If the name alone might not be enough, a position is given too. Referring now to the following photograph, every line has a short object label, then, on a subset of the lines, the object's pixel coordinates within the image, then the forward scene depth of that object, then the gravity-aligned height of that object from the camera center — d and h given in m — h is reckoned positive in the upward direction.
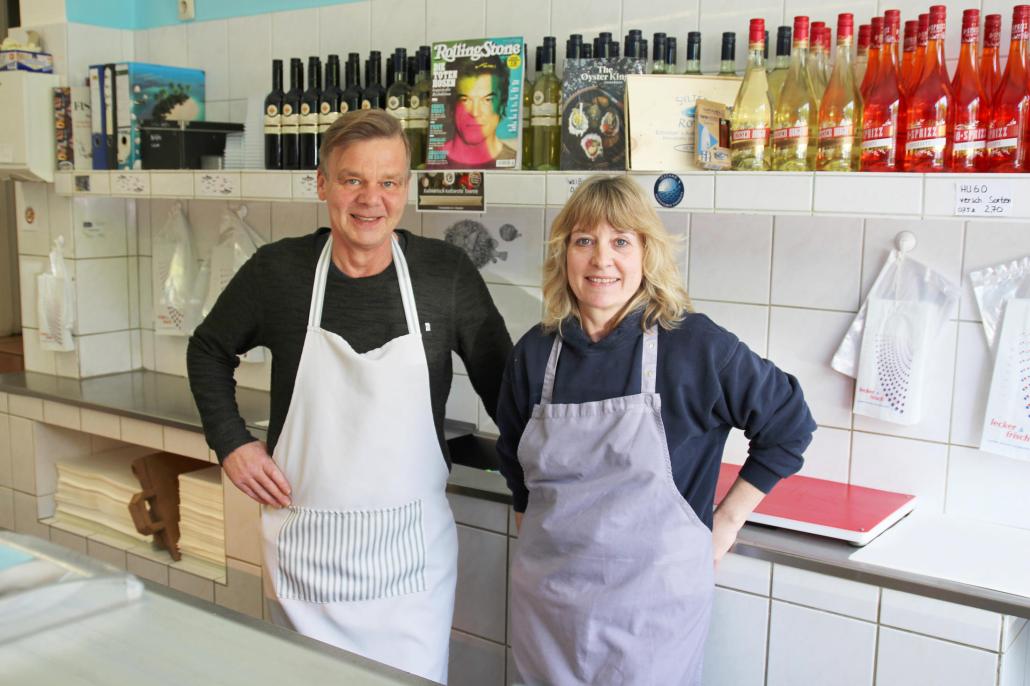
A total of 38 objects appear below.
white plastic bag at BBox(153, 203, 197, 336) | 3.32 -0.23
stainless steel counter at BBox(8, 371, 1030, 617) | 1.69 -0.60
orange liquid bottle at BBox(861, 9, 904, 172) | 1.80 +0.18
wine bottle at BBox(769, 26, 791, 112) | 2.01 +0.30
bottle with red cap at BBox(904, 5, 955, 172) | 1.76 +0.18
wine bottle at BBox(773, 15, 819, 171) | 1.88 +0.19
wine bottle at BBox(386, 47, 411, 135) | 2.52 +0.29
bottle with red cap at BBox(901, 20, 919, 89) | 1.86 +0.30
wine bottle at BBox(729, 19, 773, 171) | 1.91 +0.19
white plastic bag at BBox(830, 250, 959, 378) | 2.06 -0.15
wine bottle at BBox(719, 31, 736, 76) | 2.08 +0.32
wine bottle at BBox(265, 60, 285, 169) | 2.69 +0.20
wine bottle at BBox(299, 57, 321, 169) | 2.64 +0.22
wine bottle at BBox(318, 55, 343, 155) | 2.62 +0.27
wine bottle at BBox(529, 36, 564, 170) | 2.30 +0.21
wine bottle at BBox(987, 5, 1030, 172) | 1.71 +0.18
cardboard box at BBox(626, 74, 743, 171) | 2.00 +0.17
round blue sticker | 1.96 +0.04
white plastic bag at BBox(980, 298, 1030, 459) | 1.97 -0.33
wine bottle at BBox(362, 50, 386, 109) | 2.62 +0.31
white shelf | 1.70 +0.04
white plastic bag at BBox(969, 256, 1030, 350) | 1.97 -0.13
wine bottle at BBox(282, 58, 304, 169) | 2.66 +0.20
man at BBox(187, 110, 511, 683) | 1.86 -0.34
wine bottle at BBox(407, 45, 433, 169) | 2.46 +0.23
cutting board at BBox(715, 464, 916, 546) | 1.89 -0.57
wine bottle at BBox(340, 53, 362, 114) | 2.65 +0.30
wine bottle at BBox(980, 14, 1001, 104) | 1.79 +0.27
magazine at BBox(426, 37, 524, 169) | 2.27 +0.23
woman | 1.58 -0.37
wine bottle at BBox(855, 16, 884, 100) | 1.91 +0.30
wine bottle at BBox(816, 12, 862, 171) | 1.85 +0.18
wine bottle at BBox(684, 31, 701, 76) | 2.10 +0.32
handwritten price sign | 1.64 +0.03
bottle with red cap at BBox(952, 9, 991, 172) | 1.74 +0.18
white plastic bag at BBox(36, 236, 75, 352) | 3.34 -0.33
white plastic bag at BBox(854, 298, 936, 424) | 2.07 -0.29
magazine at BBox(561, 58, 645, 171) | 2.12 +0.20
